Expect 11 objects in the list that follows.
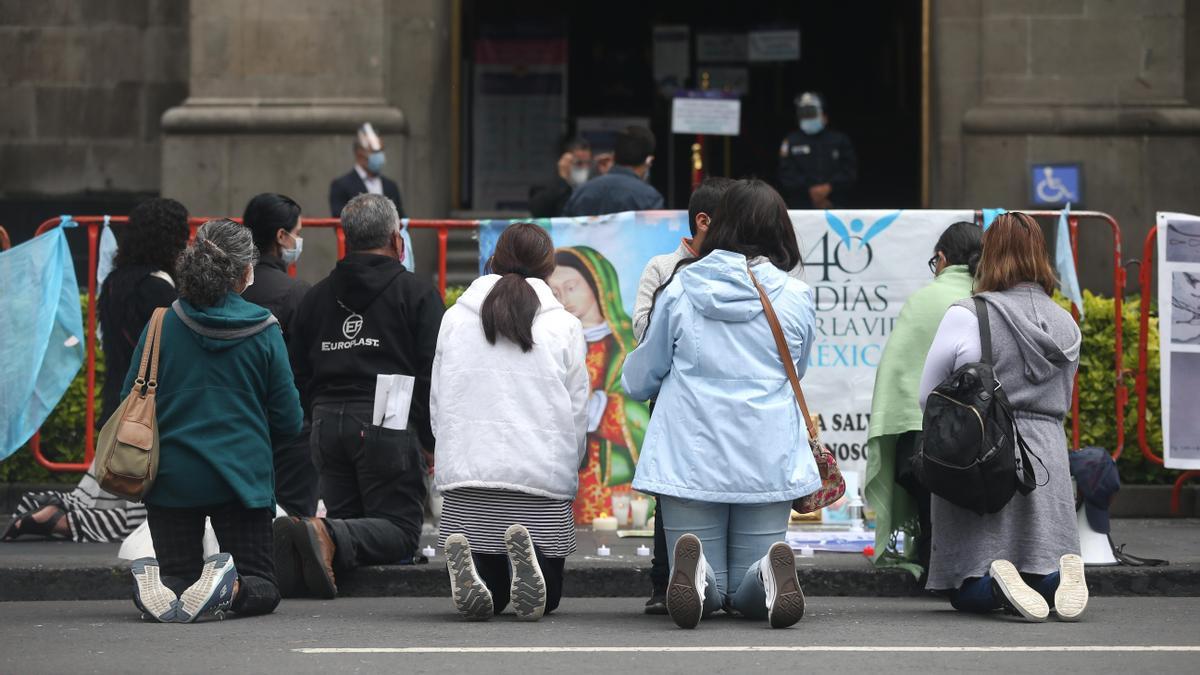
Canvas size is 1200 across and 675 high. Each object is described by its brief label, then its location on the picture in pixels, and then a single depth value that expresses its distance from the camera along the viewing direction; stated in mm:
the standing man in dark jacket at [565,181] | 13703
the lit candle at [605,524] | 10641
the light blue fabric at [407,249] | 10654
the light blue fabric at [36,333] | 10648
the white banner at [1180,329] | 10641
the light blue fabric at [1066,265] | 10594
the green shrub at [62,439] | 11312
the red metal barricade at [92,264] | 10789
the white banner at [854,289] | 10742
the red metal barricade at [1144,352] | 10898
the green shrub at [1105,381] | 11055
